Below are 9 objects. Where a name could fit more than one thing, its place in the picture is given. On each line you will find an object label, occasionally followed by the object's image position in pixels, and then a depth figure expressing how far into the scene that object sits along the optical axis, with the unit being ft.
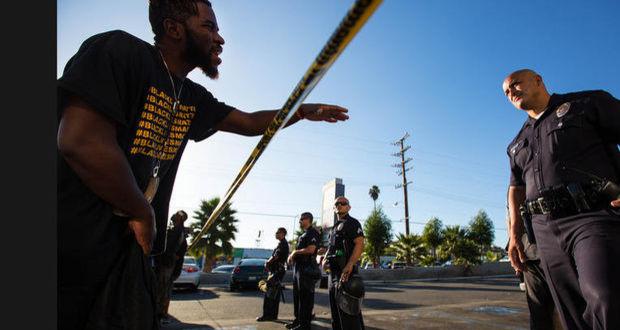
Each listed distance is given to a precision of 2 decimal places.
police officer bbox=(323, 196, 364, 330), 12.39
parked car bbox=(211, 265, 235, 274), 63.05
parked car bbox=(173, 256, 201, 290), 40.83
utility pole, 112.57
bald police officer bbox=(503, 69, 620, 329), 5.96
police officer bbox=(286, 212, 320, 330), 17.78
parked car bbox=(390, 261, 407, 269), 109.31
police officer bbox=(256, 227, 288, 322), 21.17
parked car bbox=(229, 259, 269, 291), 42.79
